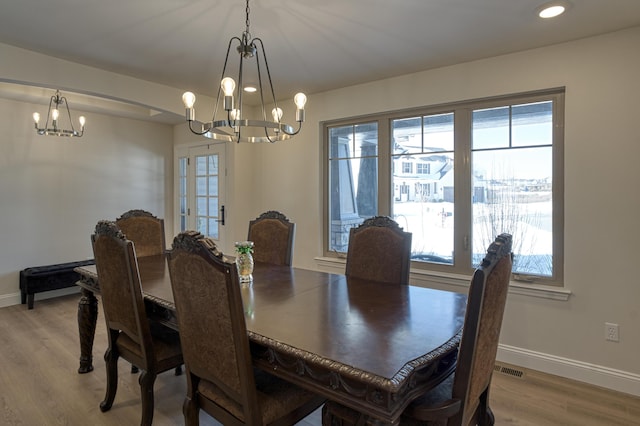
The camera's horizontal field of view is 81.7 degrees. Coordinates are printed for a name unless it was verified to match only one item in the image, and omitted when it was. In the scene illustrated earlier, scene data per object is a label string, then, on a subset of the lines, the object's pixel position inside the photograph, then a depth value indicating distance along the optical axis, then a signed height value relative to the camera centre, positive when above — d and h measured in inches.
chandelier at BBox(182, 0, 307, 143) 74.9 +20.8
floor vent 110.9 -50.5
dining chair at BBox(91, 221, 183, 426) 76.9 -25.9
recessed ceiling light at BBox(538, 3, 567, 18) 86.4 +46.9
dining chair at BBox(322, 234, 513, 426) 49.3 -22.1
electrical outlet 102.5 -35.3
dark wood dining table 47.5 -20.3
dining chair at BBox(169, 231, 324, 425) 54.4 -22.6
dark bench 166.2 -33.8
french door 192.5 +9.2
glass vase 94.2 -13.9
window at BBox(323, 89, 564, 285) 115.4 +10.0
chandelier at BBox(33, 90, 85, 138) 157.9 +39.7
